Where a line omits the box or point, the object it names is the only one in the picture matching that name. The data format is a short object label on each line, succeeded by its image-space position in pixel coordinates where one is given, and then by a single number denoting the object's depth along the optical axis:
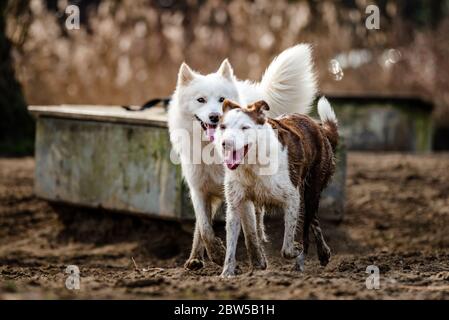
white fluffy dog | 12.54
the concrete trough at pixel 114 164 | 15.87
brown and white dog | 10.51
